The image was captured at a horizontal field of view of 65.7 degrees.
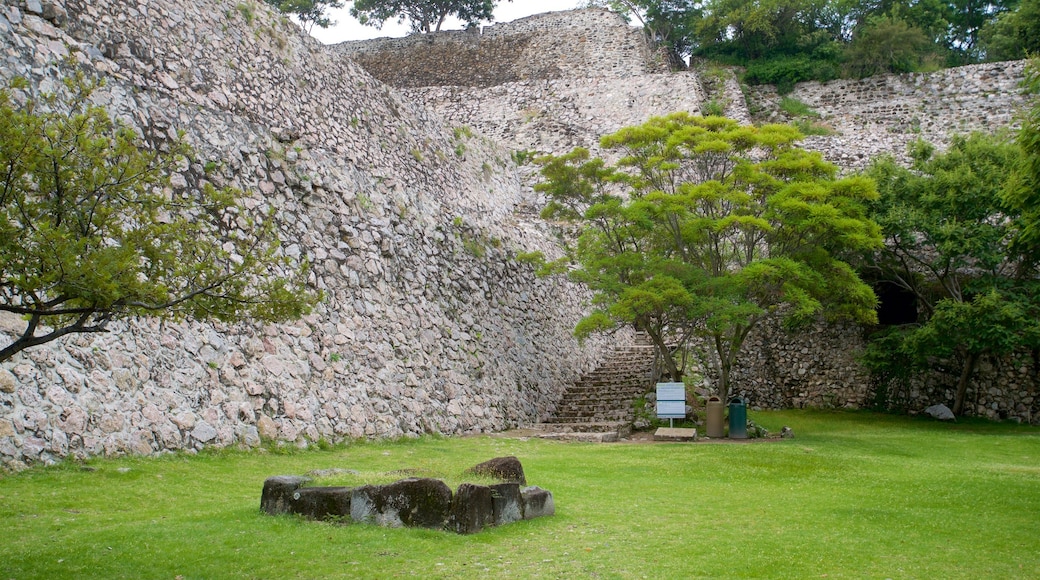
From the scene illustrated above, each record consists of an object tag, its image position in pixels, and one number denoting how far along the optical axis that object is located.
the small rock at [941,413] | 20.06
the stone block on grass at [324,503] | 6.64
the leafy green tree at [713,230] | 15.07
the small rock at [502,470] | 7.42
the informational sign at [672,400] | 15.58
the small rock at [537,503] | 7.18
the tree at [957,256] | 17.83
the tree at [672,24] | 36.28
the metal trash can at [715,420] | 15.70
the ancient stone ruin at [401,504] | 6.52
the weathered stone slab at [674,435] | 15.09
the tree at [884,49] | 30.39
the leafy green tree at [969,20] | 36.12
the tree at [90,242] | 4.47
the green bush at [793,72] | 31.64
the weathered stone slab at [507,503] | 6.81
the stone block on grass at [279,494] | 6.76
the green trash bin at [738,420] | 15.66
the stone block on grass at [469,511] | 6.47
